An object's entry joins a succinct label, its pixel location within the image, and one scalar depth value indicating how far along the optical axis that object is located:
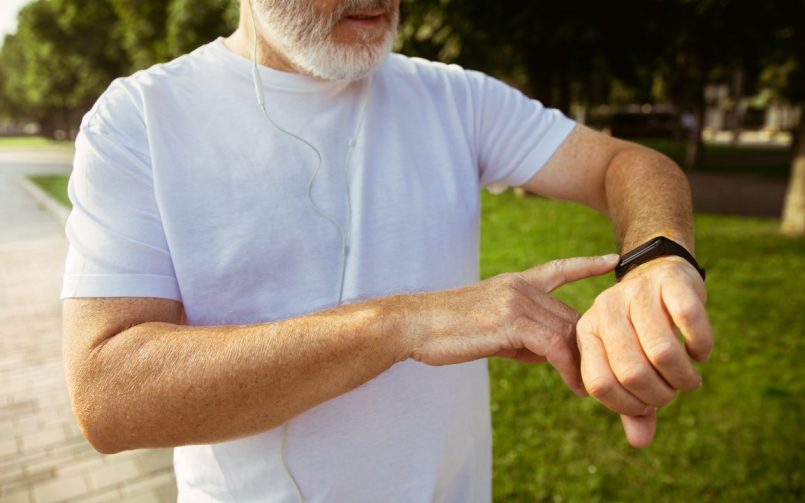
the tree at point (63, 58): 40.88
